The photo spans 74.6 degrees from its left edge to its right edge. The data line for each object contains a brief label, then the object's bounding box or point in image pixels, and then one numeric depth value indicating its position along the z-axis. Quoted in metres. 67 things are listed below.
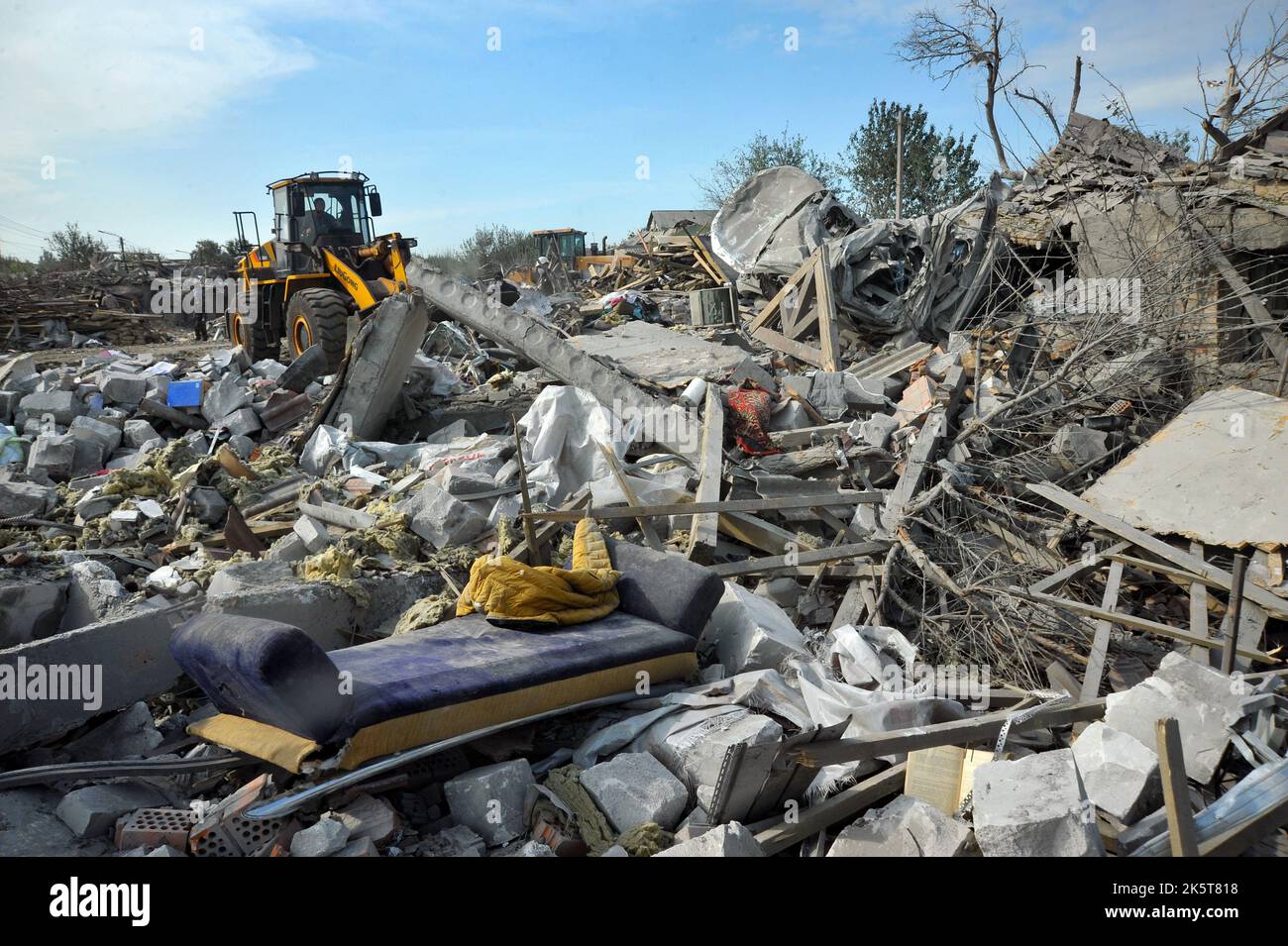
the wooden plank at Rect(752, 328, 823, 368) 9.46
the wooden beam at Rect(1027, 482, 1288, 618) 4.27
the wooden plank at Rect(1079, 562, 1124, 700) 4.05
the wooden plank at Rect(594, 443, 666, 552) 5.14
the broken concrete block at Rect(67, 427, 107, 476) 7.23
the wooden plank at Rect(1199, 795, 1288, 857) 2.48
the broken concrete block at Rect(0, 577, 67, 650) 4.18
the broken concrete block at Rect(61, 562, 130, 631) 4.36
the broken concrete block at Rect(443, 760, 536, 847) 2.99
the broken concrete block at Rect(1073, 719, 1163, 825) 2.77
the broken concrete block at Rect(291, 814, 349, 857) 2.73
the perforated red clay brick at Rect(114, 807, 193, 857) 2.84
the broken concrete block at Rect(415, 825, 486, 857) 2.90
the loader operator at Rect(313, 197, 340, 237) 11.10
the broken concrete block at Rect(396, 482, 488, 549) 5.18
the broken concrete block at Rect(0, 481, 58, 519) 6.06
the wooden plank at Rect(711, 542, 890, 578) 4.89
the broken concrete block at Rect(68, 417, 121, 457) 7.44
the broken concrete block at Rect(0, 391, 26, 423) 8.33
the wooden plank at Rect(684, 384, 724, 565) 5.12
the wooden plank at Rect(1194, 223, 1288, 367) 6.95
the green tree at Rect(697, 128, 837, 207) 30.14
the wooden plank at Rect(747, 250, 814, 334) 9.74
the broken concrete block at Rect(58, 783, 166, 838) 2.93
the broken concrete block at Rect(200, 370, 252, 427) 8.02
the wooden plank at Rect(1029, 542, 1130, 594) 4.63
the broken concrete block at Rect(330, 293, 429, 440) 7.33
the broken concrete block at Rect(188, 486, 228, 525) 5.86
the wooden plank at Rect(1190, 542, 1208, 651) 4.23
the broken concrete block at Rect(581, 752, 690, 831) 2.99
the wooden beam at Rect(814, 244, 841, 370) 9.14
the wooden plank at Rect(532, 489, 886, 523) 4.96
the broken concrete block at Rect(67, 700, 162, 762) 3.54
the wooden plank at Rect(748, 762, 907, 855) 2.87
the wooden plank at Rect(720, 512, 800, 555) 5.40
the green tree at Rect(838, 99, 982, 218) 24.67
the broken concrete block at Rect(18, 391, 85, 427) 8.12
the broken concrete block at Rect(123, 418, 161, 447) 7.73
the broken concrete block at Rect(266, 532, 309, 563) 5.09
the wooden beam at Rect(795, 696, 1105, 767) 2.84
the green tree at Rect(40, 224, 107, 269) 27.42
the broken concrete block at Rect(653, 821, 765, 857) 2.57
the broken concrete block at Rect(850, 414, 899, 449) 6.46
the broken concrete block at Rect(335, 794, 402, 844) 2.88
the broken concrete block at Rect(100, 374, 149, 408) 8.47
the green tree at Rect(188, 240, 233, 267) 26.35
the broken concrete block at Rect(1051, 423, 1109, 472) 5.85
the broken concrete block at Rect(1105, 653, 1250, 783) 3.09
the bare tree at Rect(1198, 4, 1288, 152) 6.94
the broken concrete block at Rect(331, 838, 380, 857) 2.73
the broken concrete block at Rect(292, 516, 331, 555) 5.19
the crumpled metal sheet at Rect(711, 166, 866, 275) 10.95
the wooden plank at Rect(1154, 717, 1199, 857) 2.06
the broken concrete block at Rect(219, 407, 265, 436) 7.61
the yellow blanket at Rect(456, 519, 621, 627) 4.07
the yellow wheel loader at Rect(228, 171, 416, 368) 10.13
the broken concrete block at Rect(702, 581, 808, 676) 4.17
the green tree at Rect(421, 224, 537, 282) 30.27
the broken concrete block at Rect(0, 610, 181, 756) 3.31
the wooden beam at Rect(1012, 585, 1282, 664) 4.04
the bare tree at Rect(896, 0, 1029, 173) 14.40
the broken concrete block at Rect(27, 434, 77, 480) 7.02
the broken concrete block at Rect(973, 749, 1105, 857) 2.49
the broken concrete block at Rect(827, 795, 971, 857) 2.68
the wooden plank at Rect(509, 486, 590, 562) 5.05
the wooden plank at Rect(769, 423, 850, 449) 6.59
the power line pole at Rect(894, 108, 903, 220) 14.38
